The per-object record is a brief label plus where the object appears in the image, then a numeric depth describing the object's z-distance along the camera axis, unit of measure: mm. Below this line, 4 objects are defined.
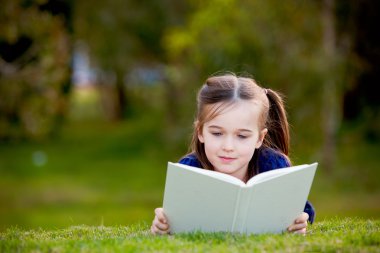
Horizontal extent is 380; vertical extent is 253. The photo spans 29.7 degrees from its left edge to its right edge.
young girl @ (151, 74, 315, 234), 4574
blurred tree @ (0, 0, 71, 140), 12180
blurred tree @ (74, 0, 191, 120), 20609
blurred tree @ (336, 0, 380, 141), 15172
